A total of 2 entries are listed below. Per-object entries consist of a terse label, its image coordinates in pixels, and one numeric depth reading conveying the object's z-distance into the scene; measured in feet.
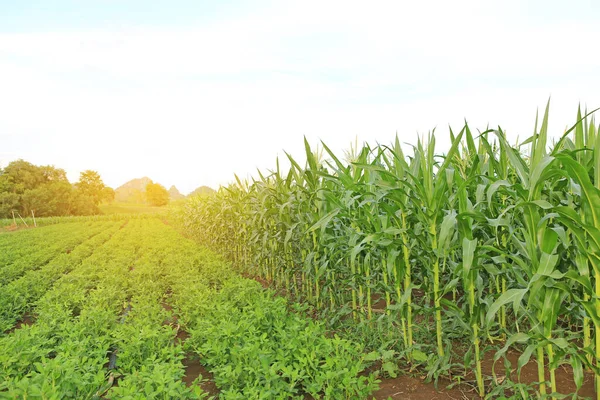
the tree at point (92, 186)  237.04
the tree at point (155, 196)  351.46
